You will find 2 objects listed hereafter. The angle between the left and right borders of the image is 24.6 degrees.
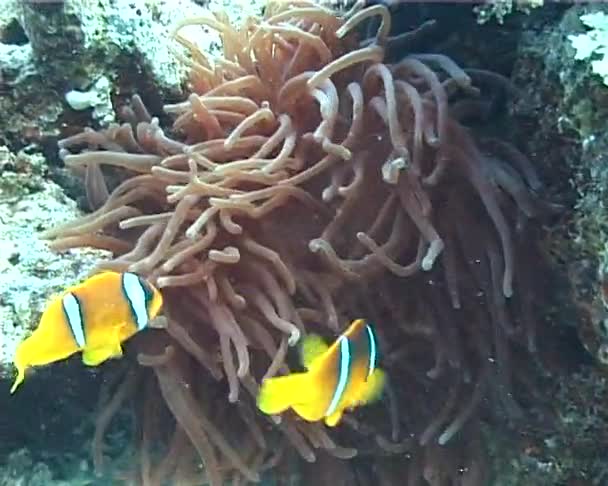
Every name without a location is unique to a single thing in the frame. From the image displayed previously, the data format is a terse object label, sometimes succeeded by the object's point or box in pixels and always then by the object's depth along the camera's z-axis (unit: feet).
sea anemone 2.95
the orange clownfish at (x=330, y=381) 2.57
